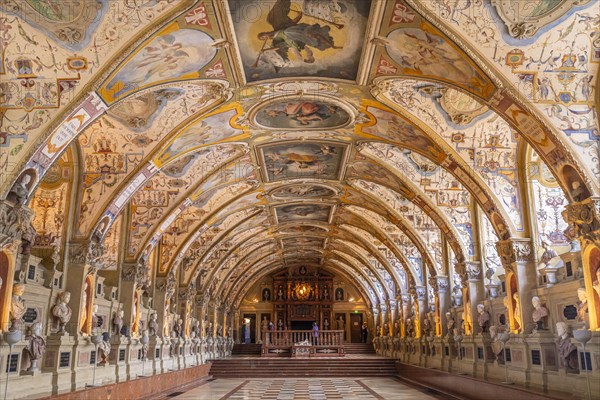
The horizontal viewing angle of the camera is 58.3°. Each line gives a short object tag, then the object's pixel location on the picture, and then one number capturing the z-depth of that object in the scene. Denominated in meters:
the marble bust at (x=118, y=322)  16.97
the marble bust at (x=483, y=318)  16.72
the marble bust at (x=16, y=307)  10.67
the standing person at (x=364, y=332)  48.56
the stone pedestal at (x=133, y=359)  17.64
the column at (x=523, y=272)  13.35
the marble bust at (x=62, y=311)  13.12
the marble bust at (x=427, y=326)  24.77
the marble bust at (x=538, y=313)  12.67
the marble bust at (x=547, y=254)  13.57
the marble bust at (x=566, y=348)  11.02
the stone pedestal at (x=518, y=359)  13.20
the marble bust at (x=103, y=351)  14.92
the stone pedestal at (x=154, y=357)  20.09
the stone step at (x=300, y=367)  27.69
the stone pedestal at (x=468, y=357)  17.61
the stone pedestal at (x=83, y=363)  13.59
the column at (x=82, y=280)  14.00
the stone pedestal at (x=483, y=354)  16.47
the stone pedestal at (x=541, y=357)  12.23
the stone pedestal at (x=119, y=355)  16.72
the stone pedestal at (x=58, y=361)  12.70
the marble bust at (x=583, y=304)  10.49
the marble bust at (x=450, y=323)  20.48
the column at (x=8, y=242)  10.12
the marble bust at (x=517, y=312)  13.55
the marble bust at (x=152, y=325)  20.62
